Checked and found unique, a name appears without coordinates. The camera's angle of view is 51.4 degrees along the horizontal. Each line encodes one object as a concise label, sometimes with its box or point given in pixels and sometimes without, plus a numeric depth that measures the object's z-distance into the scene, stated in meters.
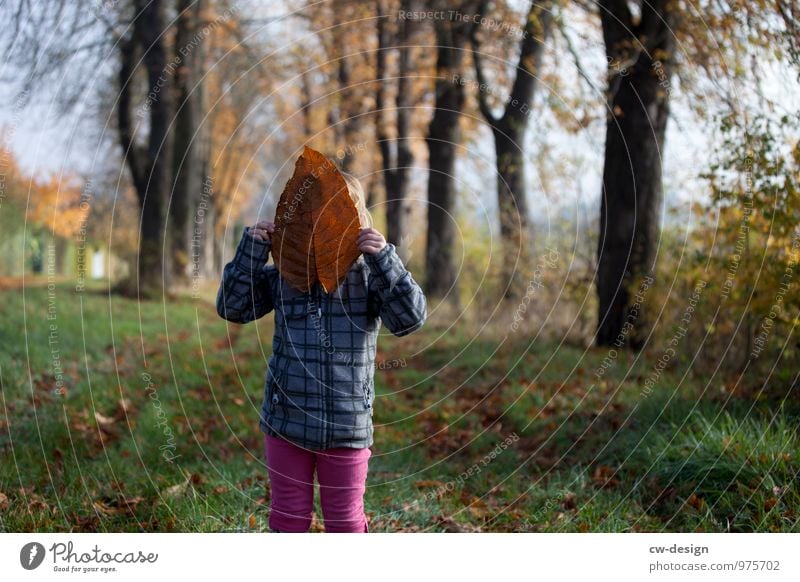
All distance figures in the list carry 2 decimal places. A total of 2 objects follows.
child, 3.48
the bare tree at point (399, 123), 15.10
